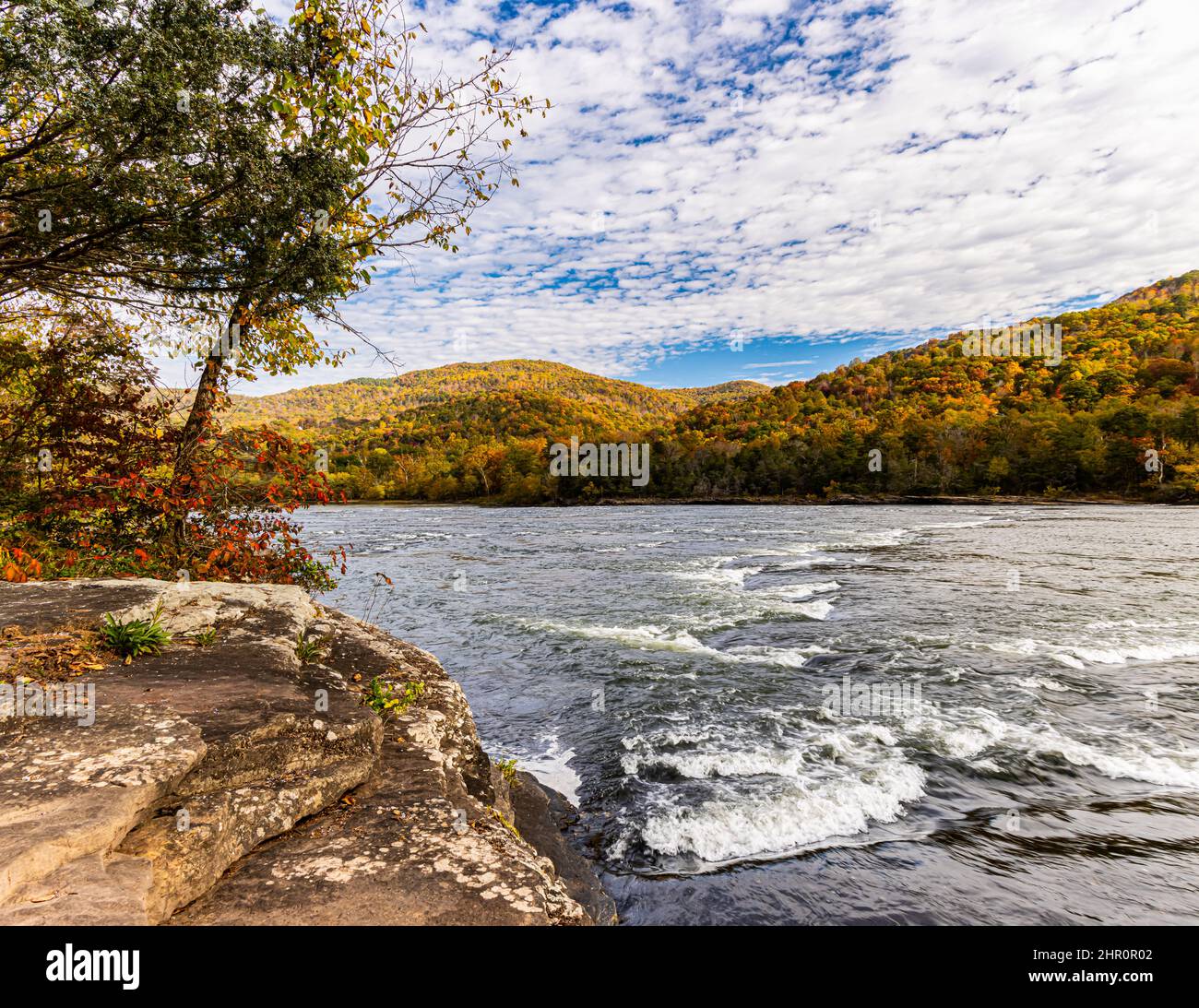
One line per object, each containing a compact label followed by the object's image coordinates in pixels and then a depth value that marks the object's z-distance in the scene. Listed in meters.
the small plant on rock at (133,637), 4.94
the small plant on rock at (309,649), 5.81
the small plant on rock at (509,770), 6.45
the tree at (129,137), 6.05
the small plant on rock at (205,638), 5.45
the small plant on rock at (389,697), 5.13
